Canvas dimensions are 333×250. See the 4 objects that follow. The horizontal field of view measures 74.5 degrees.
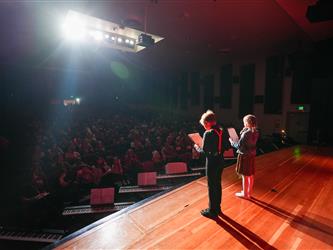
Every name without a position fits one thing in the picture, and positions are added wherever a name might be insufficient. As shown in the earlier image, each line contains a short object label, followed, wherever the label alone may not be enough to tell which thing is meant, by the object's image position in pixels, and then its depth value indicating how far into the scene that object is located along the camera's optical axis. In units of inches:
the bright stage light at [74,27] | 269.9
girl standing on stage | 135.6
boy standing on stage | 116.7
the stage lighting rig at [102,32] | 266.7
